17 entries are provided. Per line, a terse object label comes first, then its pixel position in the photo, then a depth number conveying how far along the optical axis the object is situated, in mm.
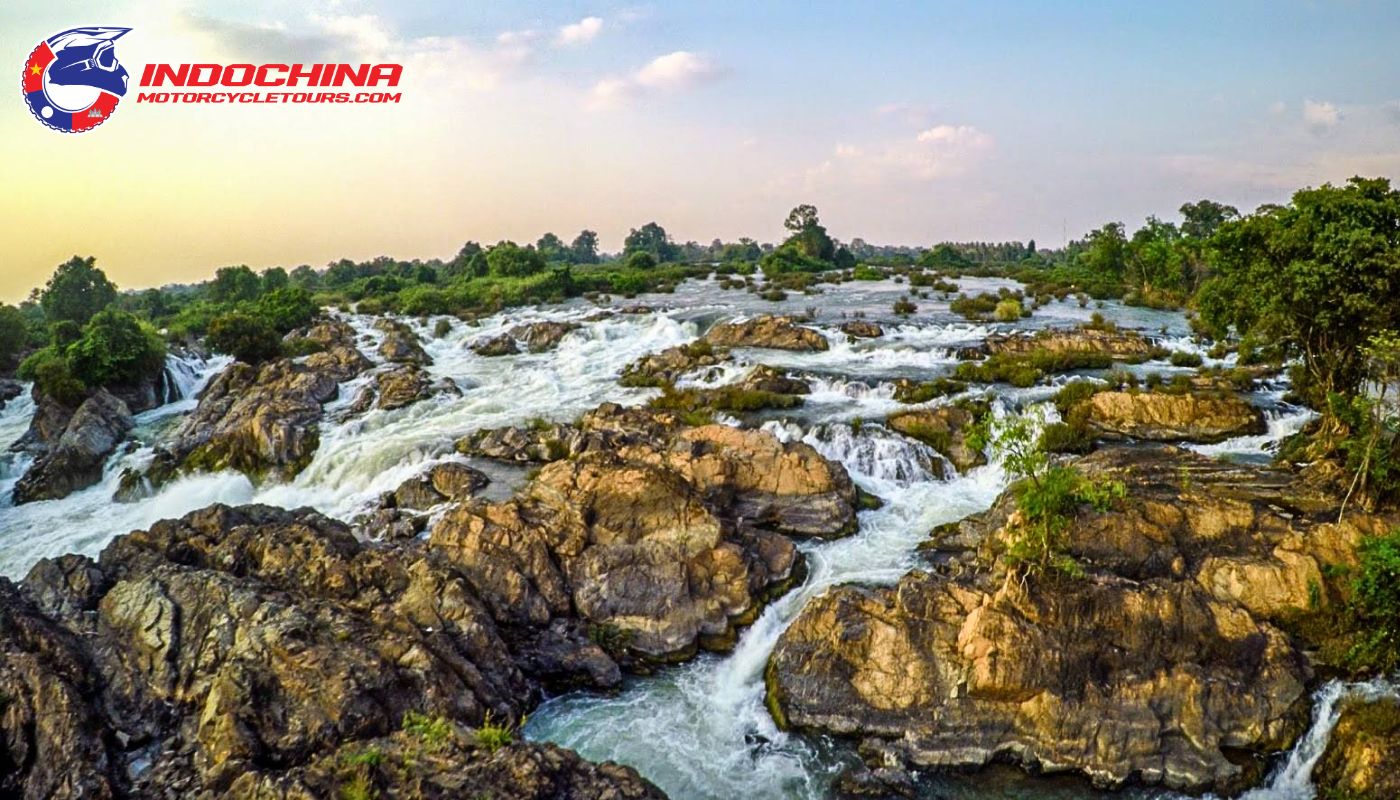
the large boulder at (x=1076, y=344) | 35656
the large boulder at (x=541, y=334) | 46938
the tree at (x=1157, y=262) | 57250
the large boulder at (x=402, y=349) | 44338
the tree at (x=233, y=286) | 80812
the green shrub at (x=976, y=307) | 48750
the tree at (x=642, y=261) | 97438
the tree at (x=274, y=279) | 84619
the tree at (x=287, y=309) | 54500
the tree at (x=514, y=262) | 84438
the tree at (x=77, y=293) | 62000
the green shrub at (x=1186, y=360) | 33250
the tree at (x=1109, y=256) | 67125
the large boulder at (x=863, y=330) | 42062
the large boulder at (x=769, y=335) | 40906
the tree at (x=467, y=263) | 94000
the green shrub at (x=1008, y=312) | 47438
